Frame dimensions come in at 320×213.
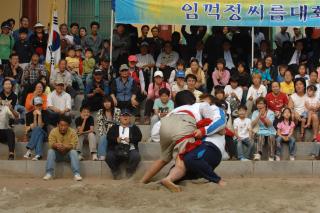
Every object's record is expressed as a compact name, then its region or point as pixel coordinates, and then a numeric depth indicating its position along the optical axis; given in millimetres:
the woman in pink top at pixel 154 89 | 15281
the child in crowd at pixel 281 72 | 16562
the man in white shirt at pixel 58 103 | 14547
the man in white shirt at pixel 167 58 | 17000
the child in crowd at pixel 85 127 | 14083
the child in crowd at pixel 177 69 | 16172
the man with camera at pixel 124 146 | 13531
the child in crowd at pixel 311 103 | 14906
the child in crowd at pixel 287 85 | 15980
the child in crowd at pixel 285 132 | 14242
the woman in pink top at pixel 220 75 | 16484
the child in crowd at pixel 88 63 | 16875
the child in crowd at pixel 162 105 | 14719
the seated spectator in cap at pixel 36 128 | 13875
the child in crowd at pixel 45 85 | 15319
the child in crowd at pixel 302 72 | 16381
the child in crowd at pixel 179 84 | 15617
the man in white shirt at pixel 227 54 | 17570
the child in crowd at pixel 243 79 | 15876
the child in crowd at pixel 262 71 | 16562
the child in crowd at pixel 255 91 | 15548
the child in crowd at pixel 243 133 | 14094
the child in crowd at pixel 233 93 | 15336
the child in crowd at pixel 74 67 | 16316
